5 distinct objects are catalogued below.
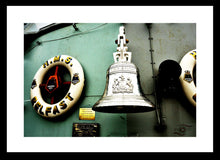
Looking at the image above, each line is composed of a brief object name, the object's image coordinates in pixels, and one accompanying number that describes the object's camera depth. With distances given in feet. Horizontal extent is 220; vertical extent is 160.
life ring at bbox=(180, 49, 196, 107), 7.17
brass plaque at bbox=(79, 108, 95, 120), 7.95
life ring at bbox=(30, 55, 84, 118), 7.82
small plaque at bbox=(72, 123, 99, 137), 7.49
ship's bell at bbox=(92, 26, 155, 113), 4.84
